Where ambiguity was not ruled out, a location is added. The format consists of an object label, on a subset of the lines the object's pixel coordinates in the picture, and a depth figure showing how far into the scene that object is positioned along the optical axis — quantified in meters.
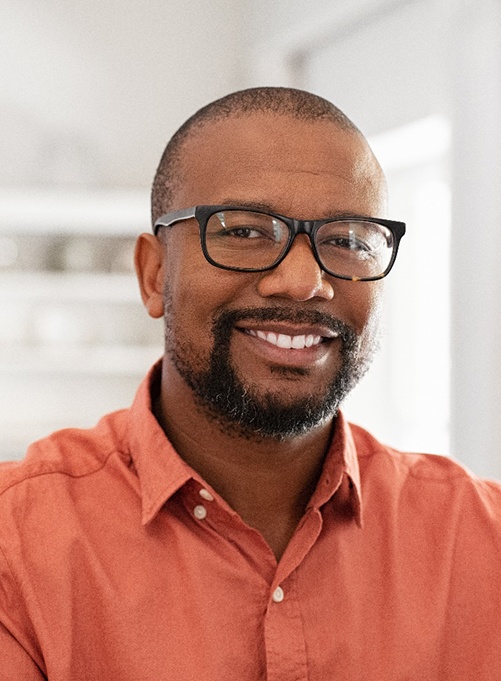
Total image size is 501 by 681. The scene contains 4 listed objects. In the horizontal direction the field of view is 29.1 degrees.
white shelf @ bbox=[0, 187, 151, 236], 3.71
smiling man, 1.17
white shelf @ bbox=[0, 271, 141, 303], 3.74
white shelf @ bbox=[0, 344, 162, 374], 3.72
